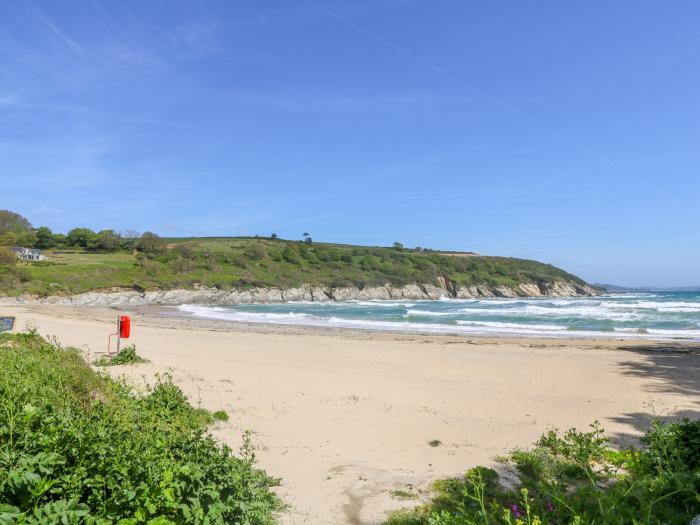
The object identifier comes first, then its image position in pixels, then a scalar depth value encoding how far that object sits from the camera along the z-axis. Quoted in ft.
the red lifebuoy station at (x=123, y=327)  39.88
